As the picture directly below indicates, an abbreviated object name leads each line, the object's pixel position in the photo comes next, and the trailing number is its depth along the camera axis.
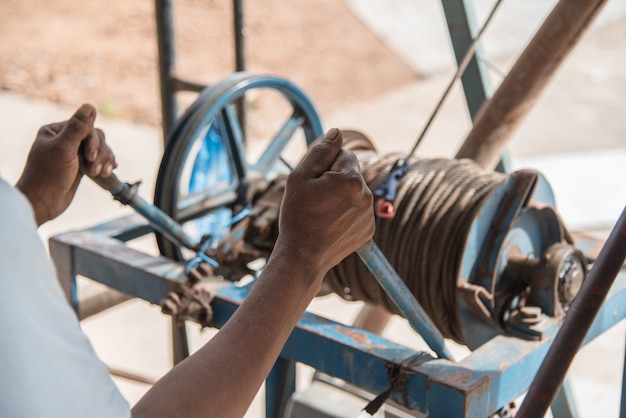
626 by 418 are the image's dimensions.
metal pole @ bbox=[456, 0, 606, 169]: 2.23
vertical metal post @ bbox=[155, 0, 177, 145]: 3.26
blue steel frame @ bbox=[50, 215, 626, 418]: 1.69
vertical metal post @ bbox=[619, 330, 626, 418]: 2.07
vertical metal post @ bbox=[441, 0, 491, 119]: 2.63
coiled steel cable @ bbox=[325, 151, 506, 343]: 2.00
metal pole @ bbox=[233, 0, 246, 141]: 3.52
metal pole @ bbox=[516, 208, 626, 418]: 1.33
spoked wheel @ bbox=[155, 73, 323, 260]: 2.47
